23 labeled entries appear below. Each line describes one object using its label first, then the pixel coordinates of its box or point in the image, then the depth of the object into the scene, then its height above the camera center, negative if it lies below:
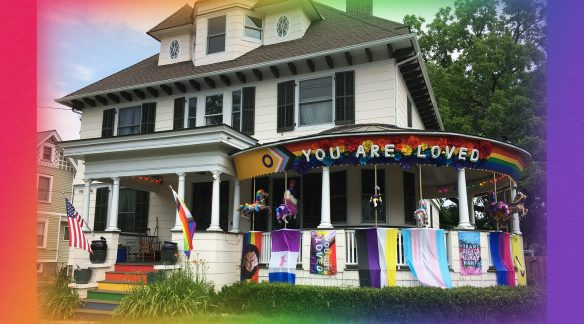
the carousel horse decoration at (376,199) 11.39 +0.88
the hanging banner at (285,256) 11.90 -0.46
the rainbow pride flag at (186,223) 11.31 +0.30
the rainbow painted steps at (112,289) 11.38 -1.35
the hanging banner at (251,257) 12.87 -0.53
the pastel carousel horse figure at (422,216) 11.25 +0.49
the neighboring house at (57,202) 9.82 +0.82
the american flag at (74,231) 11.65 +0.10
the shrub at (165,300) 10.44 -1.37
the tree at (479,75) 22.73 +8.32
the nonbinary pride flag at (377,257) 10.83 -0.42
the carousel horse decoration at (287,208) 12.58 +0.72
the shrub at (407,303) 10.02 -1.34
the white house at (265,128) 12.38 +3.26
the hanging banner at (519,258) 12.05 -0.48
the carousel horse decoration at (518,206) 12.27 +0.81
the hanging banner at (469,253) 11.02 -0.33
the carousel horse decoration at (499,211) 12.28 +0.67
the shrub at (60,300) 11.05 -1.48
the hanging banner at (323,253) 11.34 -0.37
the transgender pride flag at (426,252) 10.73 -0.31
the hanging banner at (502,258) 11.34 -0.45
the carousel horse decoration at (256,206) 13.09 +0.80
